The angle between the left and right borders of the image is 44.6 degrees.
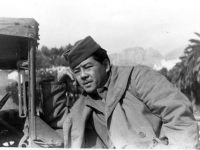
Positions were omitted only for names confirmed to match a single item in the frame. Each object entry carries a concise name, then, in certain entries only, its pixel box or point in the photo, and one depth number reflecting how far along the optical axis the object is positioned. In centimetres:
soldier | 168
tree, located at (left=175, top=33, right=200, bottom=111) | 1009
